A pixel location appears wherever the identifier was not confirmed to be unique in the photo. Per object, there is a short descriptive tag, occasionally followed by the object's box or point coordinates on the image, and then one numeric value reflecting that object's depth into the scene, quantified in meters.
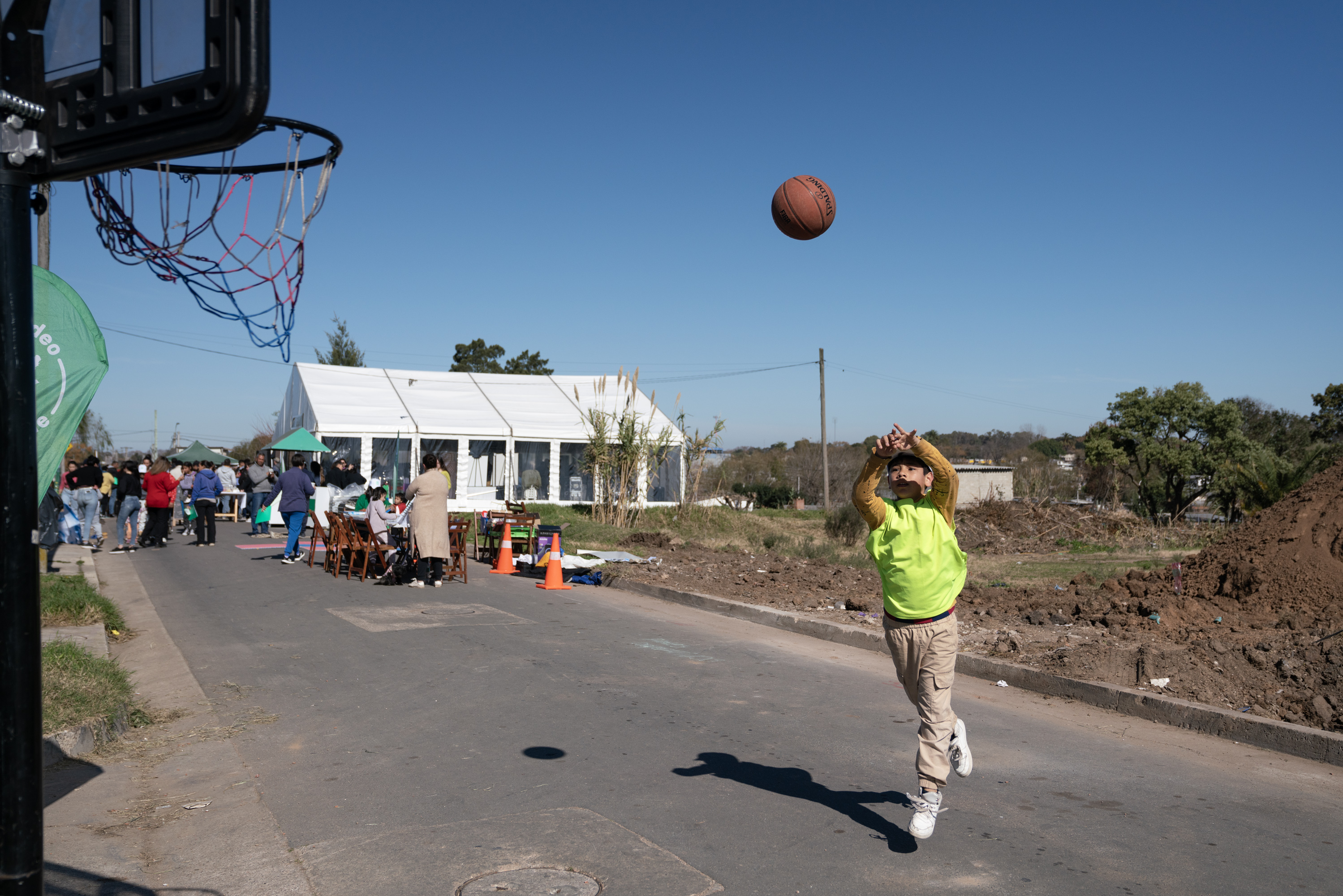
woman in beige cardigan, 13.11
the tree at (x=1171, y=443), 32.59
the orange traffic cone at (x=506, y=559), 15.73
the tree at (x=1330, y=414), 37.69
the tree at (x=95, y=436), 66.31
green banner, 4.26
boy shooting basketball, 4.46
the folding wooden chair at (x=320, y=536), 15.21
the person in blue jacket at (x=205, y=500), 20.52
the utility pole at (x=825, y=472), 39.40
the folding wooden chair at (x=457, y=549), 14.46
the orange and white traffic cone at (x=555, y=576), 13.84
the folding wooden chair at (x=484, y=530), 17.53
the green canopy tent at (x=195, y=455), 34.47
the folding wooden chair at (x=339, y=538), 14.53
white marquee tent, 29.91
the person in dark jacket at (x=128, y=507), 19.25
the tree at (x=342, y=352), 56.81
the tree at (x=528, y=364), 70.88
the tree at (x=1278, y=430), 36.81
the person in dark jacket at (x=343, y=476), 21.28
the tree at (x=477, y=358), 70.12
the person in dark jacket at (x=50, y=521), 11.78
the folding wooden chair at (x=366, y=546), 13.97
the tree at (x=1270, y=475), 16.95
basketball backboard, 2.19
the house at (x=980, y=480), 43.91
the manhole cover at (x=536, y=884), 3.80
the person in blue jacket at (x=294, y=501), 16.75
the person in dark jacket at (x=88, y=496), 17.81
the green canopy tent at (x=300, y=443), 25.42
